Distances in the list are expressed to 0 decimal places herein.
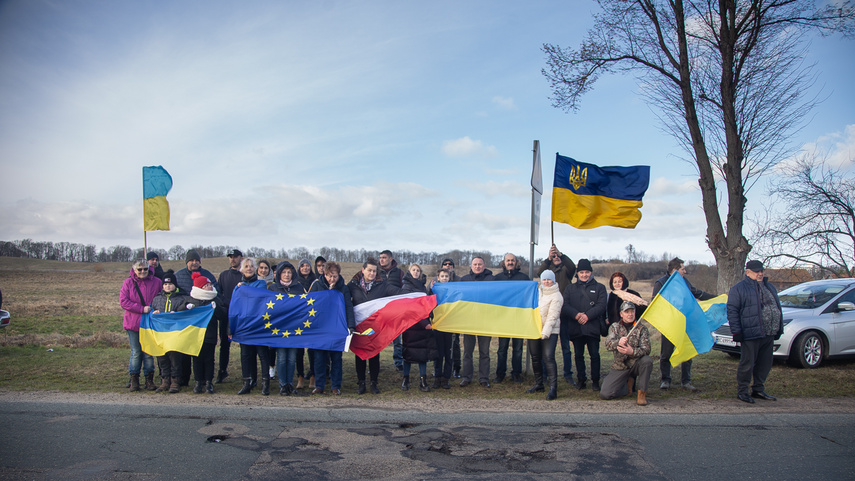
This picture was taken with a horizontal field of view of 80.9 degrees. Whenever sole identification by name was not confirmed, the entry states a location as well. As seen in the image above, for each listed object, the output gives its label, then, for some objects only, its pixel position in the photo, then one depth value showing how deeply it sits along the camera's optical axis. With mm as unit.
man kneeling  7812
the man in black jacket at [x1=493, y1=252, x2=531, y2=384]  9266
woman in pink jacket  8359
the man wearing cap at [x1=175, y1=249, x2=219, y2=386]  9039
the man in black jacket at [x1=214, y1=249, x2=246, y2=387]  9116
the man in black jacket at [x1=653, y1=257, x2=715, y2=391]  8695
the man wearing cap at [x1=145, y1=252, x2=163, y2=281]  9609
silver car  9984
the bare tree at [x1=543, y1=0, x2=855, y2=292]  11898
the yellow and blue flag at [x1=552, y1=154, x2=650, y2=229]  10141
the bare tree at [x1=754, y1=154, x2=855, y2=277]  18609
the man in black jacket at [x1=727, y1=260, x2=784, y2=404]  7918
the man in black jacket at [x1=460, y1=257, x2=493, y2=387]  8891
